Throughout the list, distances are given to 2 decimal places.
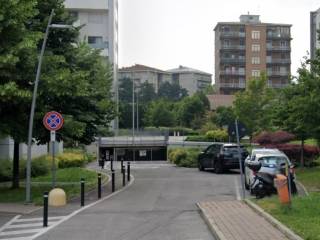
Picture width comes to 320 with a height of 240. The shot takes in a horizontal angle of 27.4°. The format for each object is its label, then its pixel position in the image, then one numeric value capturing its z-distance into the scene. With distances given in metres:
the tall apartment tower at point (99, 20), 89.25
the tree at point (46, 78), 20.16
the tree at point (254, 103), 70.56
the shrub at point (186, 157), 45.94
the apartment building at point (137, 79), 193.40
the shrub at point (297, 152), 39.91
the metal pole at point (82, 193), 20.08
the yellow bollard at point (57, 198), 20.25
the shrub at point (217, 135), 74.31
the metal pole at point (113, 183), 25.15
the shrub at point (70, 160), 44.13
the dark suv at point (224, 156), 35.50
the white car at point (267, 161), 22.00
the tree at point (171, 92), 175.38
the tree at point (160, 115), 112.25
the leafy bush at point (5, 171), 32.38
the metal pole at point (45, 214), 15.46
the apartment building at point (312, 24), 97.35
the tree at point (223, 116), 88.08
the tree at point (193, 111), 106.69
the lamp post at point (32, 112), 20.86
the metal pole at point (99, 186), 22.41
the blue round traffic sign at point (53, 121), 20.73
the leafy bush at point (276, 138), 42.25
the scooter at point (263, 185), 19.56
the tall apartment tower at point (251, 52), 132.00
